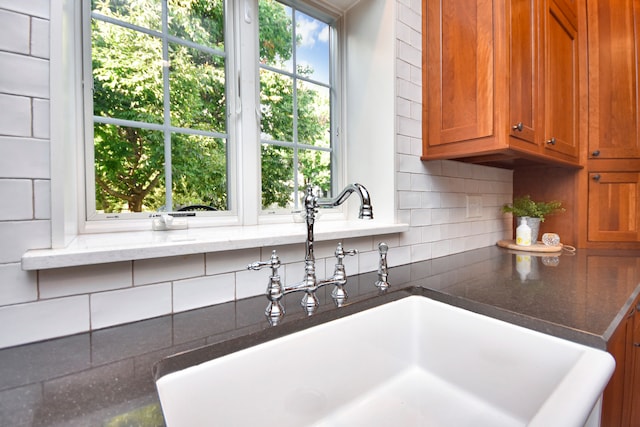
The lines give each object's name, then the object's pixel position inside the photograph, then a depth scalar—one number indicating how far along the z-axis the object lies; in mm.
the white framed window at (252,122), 650
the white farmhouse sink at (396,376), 573
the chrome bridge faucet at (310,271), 759
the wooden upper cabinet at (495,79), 1133
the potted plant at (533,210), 1746
